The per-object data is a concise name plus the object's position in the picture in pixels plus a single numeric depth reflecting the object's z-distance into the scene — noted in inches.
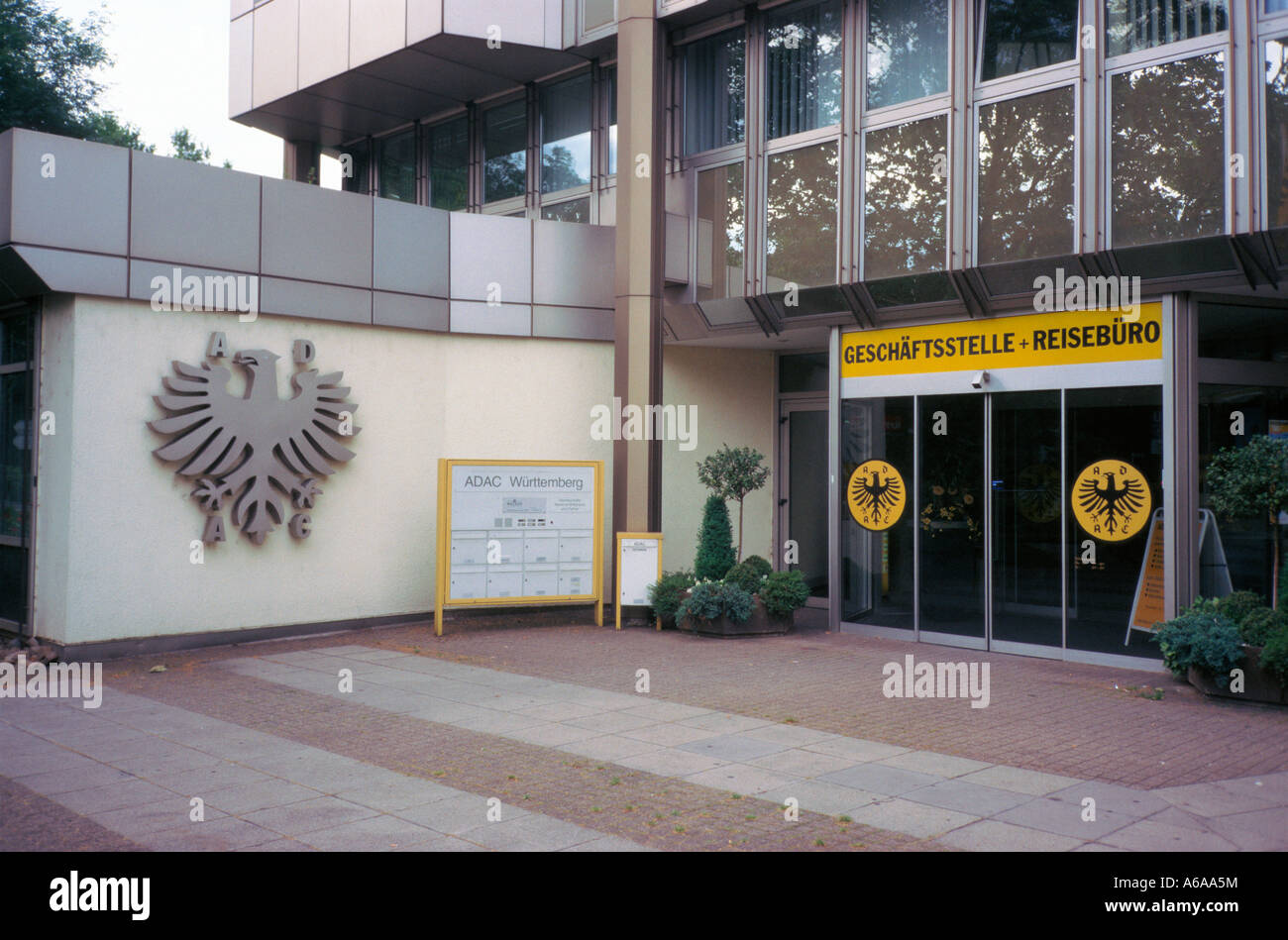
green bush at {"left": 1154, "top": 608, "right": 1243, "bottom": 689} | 345.1
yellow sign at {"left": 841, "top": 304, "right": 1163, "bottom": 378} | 420.2
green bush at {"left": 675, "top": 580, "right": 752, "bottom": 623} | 497.4
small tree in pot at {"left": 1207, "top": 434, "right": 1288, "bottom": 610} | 351.6
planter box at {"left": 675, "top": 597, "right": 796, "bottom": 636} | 503.8
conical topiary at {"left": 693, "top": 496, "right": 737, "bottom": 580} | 534.3
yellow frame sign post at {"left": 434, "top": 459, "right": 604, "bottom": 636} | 500.4
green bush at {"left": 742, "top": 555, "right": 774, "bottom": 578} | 525.3
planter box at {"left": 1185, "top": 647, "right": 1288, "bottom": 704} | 341.4
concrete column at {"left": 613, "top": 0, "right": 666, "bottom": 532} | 547.5
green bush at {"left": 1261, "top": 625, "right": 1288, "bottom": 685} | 331.3
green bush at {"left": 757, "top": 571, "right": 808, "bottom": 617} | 502.6
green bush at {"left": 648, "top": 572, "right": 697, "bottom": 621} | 520.7
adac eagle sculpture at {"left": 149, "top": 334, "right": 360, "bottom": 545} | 448.5
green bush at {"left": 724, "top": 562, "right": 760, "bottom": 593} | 513.0
